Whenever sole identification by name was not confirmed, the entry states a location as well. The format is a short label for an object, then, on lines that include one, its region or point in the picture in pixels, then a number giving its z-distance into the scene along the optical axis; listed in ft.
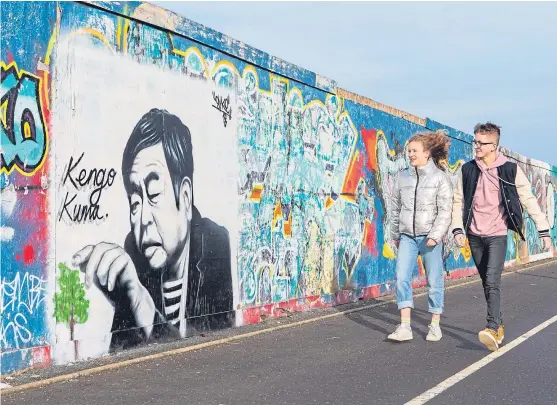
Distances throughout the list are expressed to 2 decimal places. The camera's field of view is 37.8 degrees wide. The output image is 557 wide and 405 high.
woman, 26.58
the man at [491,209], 25.41
